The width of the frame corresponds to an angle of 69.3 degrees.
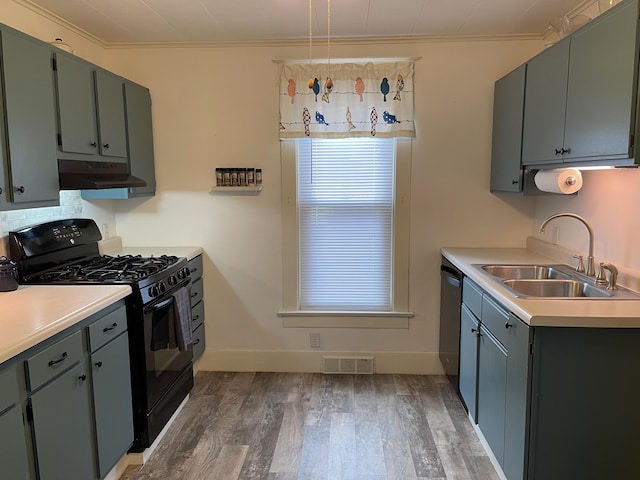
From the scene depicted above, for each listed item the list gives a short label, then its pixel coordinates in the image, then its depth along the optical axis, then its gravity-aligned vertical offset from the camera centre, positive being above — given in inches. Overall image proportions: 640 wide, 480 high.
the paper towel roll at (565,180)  95.2 +3.4
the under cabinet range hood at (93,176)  97.7 +5.5
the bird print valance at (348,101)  133.7 +28.2
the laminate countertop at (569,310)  70.6 -18.1
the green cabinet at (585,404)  72.4 -33.0
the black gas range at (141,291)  97.4 -20.7
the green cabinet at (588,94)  71.6 +18.4
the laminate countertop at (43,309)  64.1 -18.1
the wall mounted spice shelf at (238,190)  137.5 +2.7
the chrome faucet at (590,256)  93.7 -12.4
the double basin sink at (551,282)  87.8 -18.3
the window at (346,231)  138.9 -10.1
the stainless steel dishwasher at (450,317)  120.3 -33.2
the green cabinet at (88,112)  97.3 +20.4
